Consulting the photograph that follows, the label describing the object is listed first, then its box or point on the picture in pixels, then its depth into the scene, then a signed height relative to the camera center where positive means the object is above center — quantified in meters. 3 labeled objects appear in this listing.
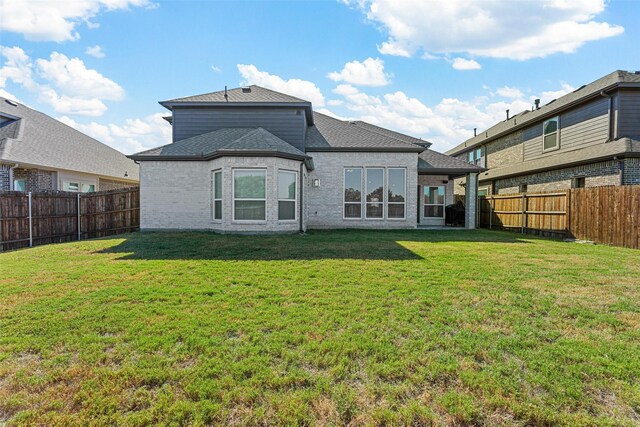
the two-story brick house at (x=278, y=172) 11.49 +1.47
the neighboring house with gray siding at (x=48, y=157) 13.99 +2.46
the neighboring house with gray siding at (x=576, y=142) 12.34 +3.12
